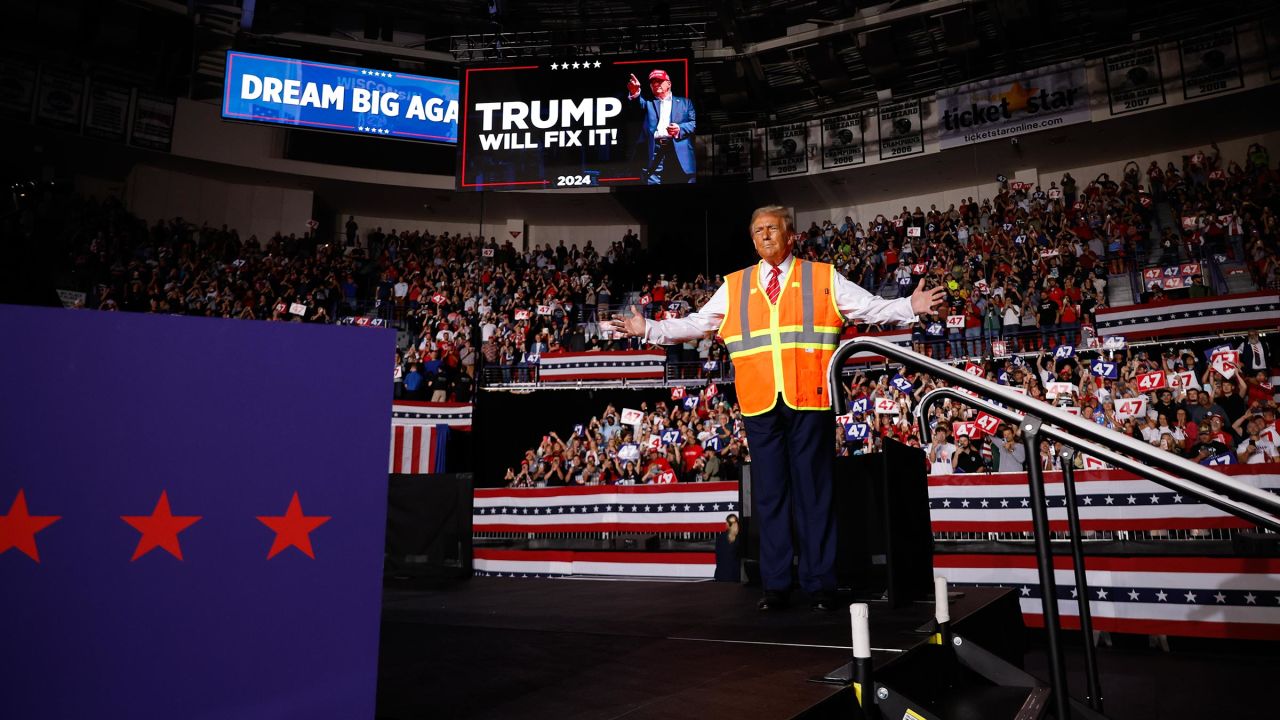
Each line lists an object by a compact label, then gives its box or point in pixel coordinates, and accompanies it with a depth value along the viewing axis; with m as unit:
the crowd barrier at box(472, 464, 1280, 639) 4.92
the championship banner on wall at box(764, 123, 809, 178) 21.95
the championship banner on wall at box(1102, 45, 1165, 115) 17.61
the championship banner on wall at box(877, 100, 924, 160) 20.44
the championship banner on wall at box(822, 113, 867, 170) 21.31
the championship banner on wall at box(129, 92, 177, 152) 21.09
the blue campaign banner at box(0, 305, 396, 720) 1.48
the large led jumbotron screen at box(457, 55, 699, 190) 17.03
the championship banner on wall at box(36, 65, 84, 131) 19.62
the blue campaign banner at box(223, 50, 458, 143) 19.88
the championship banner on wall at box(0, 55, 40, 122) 19.25
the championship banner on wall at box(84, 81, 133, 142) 20.27
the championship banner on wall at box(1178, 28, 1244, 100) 16.69
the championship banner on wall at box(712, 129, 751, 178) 22.33
